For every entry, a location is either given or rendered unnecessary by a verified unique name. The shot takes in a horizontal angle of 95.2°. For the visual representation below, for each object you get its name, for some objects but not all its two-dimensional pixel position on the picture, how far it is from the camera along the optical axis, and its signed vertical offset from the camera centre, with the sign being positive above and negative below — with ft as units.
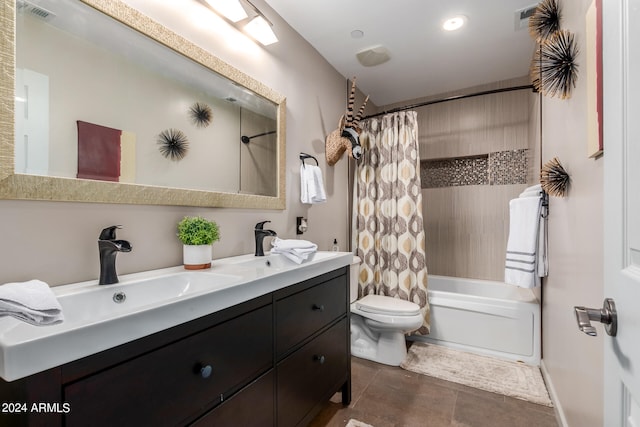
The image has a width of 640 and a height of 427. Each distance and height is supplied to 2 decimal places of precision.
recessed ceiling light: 6.50 +4.36
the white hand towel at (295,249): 4.85 -0.61
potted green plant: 4.21 -0.42
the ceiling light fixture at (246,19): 5.01 +3.55
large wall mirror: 3.05 +1.33
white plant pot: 4.20 -0.63
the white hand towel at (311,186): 6.89 +0.66
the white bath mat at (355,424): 5.20 -3.77
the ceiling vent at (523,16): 6.18 +4.36
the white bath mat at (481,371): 6.23 -3.76
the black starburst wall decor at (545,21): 5.08 +3.46
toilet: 7.06 -2.77
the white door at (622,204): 1.64 +0.07
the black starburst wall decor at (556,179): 4.63 +0.57
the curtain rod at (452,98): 7.64 +3.25
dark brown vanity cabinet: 2.05 -1.53
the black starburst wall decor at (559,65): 4.17 +2.21
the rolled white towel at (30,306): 2.05 -0.67
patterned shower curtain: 8.27 +0.02
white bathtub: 7.31 -2.93
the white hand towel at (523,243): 6.02 -0.60
